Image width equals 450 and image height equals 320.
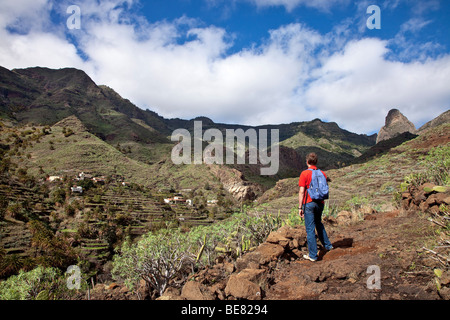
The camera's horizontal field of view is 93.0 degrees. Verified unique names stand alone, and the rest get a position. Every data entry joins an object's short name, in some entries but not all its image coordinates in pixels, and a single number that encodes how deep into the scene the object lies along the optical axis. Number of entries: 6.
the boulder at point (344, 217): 7.73
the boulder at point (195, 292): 3.24
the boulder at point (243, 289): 3.04
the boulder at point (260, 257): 4.12
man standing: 4.17
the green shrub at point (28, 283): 8.27
